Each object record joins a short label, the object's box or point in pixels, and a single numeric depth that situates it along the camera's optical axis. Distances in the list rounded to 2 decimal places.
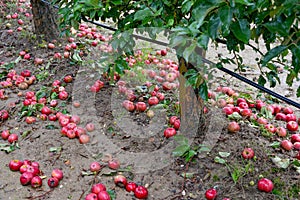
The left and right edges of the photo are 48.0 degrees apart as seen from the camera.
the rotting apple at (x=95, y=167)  2.51
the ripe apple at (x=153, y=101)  3.21
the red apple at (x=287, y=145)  2.69
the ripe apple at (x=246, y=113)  3.06
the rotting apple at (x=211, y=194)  2.21
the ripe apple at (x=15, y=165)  2.56
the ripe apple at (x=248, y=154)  2.51
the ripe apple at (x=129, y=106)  3.14
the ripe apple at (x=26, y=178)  2.41
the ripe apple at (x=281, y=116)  3.18
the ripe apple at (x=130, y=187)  2.34
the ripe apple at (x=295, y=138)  2.82
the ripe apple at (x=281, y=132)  2.89
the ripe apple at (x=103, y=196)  2.23
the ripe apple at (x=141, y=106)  3.13
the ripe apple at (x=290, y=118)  3.16
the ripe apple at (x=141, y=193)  2.28
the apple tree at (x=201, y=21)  1.08
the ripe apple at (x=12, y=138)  2.88
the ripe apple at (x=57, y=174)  2.47
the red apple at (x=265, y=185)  2.25
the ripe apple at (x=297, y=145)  2.73
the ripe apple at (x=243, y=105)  3.22
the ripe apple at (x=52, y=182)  2.40
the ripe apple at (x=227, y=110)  3.05
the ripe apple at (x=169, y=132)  2.74
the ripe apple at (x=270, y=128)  2.89
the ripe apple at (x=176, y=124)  2.81
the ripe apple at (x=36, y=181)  2.40
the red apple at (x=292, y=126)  2.99
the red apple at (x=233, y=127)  2.77
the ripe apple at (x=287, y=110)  3.29
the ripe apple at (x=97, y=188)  2.30
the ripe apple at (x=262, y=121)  2.99
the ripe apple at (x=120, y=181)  2.38
